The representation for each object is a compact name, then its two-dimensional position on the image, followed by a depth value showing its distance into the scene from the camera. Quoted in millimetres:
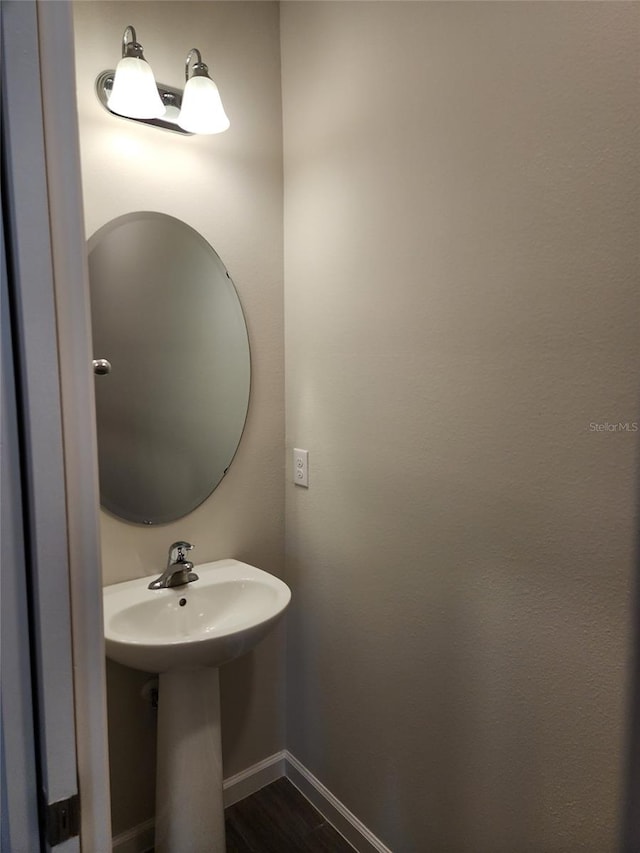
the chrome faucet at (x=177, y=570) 1470
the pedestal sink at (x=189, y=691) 1333
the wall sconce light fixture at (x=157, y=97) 1275
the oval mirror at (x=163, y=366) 1442
